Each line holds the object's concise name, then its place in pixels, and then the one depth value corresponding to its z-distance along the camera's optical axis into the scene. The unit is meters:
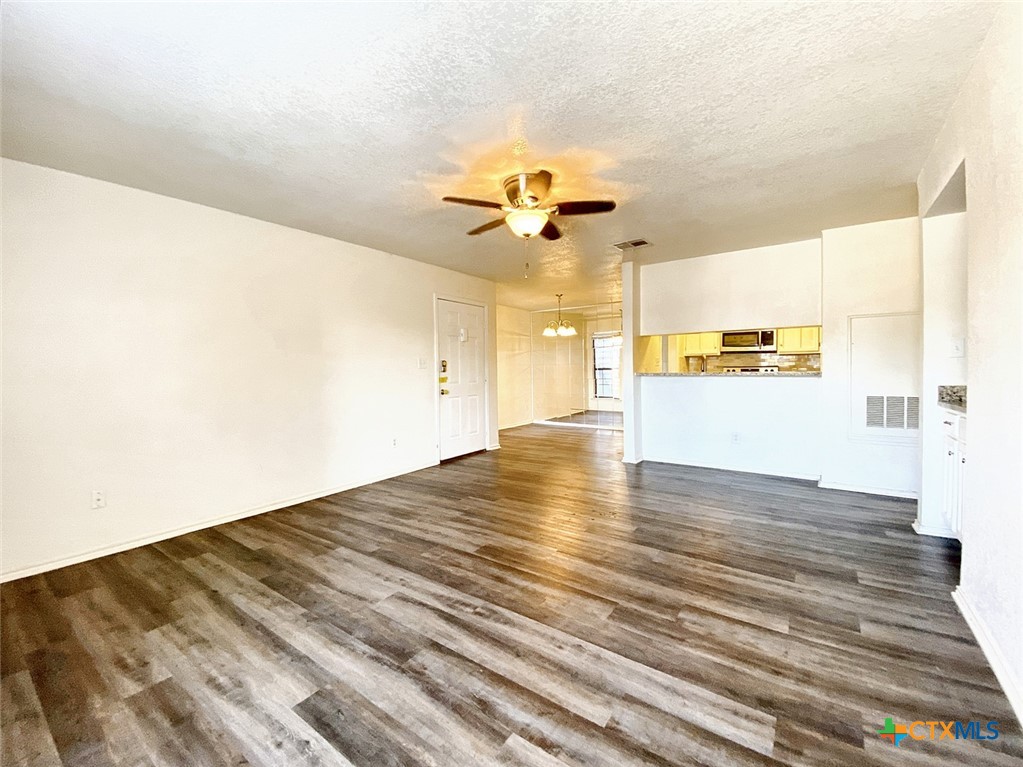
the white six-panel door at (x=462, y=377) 5.71
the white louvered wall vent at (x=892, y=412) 3.86
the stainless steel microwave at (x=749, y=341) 6.87
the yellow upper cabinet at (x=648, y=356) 5.56
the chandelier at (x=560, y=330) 8.42
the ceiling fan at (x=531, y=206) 2.66
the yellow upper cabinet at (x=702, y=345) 7.33
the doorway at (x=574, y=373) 9.37
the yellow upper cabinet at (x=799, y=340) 6.76
